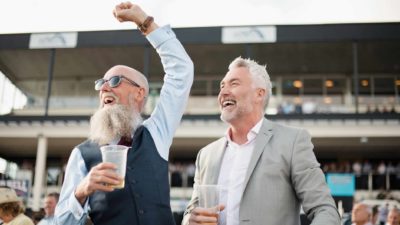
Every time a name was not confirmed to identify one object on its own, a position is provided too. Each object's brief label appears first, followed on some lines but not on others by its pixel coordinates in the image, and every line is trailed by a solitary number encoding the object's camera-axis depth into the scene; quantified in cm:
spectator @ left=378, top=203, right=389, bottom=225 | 1362
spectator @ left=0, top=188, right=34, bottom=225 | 530
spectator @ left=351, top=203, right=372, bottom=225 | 733
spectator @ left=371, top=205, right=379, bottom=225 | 1076
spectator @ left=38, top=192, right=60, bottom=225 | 723
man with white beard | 221
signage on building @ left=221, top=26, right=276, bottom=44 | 1745
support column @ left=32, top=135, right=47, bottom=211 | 1727
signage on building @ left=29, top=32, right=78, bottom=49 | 1866
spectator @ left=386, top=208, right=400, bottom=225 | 789
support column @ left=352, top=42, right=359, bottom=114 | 1672
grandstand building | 1720
